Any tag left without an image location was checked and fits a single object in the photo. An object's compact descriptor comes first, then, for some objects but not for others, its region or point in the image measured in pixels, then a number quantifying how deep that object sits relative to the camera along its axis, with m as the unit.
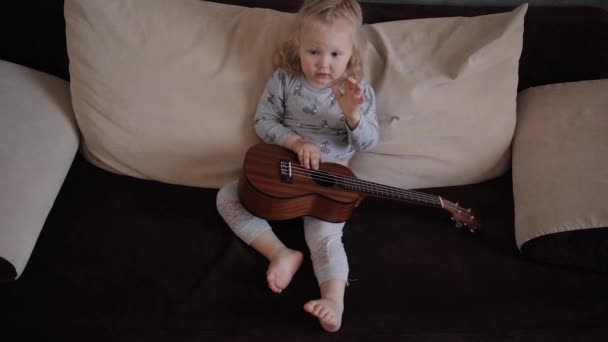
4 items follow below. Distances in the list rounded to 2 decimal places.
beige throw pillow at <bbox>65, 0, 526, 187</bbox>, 1.37
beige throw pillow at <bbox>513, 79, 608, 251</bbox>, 1.25
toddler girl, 1.22
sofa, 1.18
